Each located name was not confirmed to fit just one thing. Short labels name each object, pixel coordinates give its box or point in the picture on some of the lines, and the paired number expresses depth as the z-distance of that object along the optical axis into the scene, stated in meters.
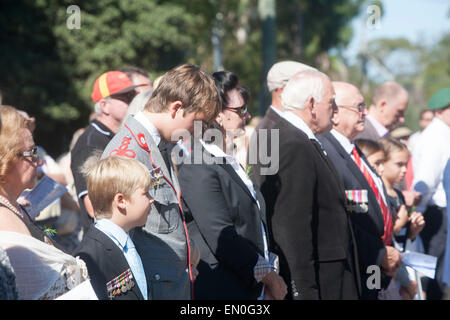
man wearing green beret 12.62
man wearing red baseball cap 9.23
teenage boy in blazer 6.39
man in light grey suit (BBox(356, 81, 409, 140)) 12.91
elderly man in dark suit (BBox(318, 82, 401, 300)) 9.11
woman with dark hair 7.22
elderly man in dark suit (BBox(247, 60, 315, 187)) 8.44
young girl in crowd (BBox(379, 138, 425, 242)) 10.84
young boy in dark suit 5.87
